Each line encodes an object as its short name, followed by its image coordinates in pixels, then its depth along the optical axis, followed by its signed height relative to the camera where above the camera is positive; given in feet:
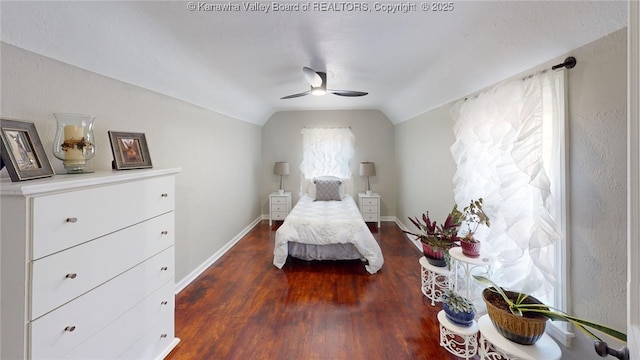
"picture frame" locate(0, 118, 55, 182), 3.21 +0.42
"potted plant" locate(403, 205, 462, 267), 6.52 -1.66
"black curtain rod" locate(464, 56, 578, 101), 4.28 +2.21
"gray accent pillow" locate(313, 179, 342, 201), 14.39 -0.53
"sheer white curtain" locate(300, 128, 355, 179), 16.15 +2.18
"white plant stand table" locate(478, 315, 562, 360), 3.59 -2.64
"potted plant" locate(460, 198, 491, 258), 5.74 -1.48
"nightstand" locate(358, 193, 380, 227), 15.34 -1.74
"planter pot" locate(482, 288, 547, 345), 3.67 -2.28
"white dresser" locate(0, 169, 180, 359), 2.94 -1.32
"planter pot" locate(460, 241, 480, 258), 5.83 -1.68
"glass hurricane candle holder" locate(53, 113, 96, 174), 4.13 +0.68
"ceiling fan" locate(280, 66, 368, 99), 6.85 +3.22
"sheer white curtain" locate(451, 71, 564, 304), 4.60 +0.18
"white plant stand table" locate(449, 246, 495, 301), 5.61 -2.26
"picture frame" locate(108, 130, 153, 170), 5.03 +0.70
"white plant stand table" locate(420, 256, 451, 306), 6.81 -3.33
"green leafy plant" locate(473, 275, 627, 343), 3.02 -2.02
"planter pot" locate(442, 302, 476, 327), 5.01 -2.94
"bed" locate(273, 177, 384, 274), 9.34 -2.34
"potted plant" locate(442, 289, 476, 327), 5.02 -2.80
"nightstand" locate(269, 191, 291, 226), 15.65 -1.66
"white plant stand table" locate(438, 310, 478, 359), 4.93 -3.60
